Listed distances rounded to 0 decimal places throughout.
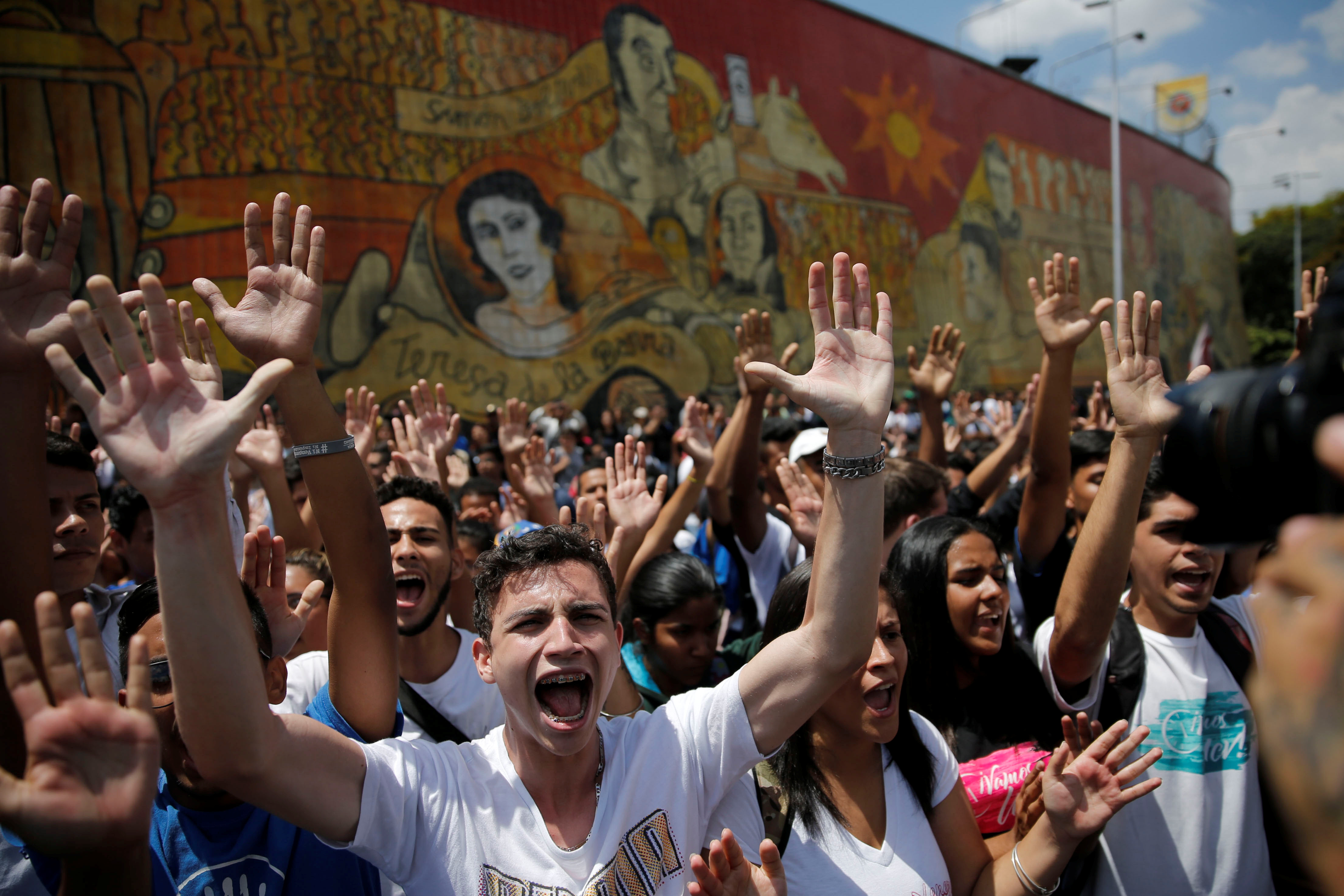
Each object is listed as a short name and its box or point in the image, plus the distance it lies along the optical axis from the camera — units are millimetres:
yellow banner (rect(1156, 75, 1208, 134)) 33500
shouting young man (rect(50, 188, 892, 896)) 1470
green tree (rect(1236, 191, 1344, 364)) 43438
